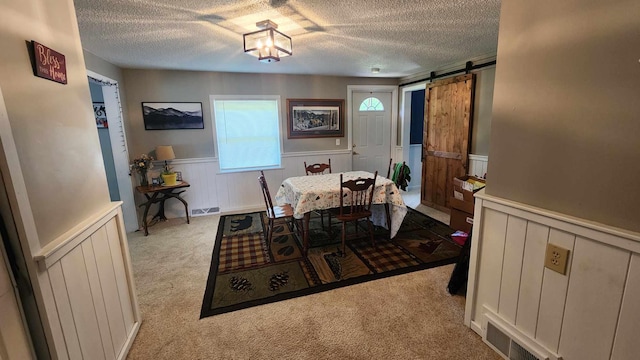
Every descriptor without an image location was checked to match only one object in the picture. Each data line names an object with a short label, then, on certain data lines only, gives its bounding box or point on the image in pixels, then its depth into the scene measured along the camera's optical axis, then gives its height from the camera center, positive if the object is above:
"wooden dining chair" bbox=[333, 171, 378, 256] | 2.65 -0.77
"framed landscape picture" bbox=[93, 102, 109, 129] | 3.71 +0.31
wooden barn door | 3.68 -0.14
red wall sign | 1.07 +0.33
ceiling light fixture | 2.11 +0.73
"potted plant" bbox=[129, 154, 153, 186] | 3.66 -0.40
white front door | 5.05 -0.03
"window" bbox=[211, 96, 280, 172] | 4.30 +0.03
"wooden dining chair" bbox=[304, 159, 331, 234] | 3.83 -0.54
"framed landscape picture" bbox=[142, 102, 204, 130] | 3.88 +0.30
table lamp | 3.76 -0.24
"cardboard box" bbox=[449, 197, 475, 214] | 3.11 -0.95
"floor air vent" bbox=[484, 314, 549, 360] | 1.41 -1.24
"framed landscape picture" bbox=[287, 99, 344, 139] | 4.59 +0.23
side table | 3.56 -0.85
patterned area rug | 2.21 -1.31
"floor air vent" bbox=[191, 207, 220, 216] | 4.25 -1.24
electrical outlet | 1.24 -0.64
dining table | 2.75 -0.73
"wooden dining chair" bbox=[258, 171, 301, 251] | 2.84 -0.91
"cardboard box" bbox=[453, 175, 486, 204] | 3.12 -0.72
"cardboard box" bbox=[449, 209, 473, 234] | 3.17 -1.15
